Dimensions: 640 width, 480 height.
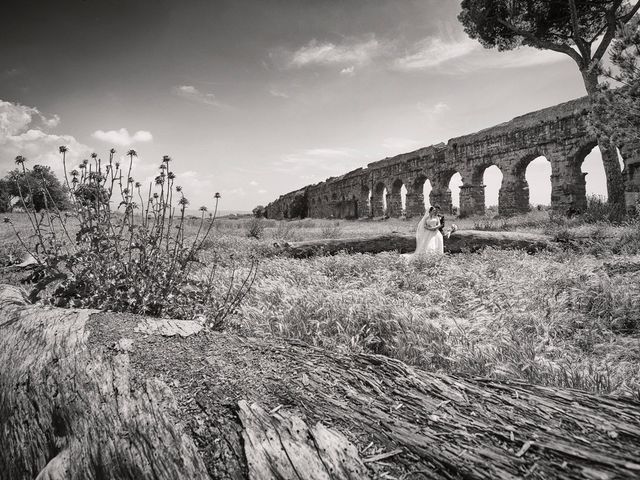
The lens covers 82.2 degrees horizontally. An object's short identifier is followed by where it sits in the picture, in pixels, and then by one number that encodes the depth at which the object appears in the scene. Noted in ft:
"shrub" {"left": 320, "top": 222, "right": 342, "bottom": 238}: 42.93
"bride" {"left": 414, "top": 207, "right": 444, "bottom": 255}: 30.91
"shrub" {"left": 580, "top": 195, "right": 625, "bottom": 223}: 38.04
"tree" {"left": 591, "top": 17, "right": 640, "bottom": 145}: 25.60
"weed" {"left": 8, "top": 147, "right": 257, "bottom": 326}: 8.94
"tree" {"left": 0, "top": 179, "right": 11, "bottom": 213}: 99.51
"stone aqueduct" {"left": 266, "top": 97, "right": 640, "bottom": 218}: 50.19
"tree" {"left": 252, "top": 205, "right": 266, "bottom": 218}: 189.86
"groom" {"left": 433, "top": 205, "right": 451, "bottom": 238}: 32.04
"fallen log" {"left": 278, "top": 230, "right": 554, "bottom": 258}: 26.63
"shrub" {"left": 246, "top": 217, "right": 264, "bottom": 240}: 44.57
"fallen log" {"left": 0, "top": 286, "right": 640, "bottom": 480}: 3.16
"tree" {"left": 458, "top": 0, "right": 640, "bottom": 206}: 42.27
